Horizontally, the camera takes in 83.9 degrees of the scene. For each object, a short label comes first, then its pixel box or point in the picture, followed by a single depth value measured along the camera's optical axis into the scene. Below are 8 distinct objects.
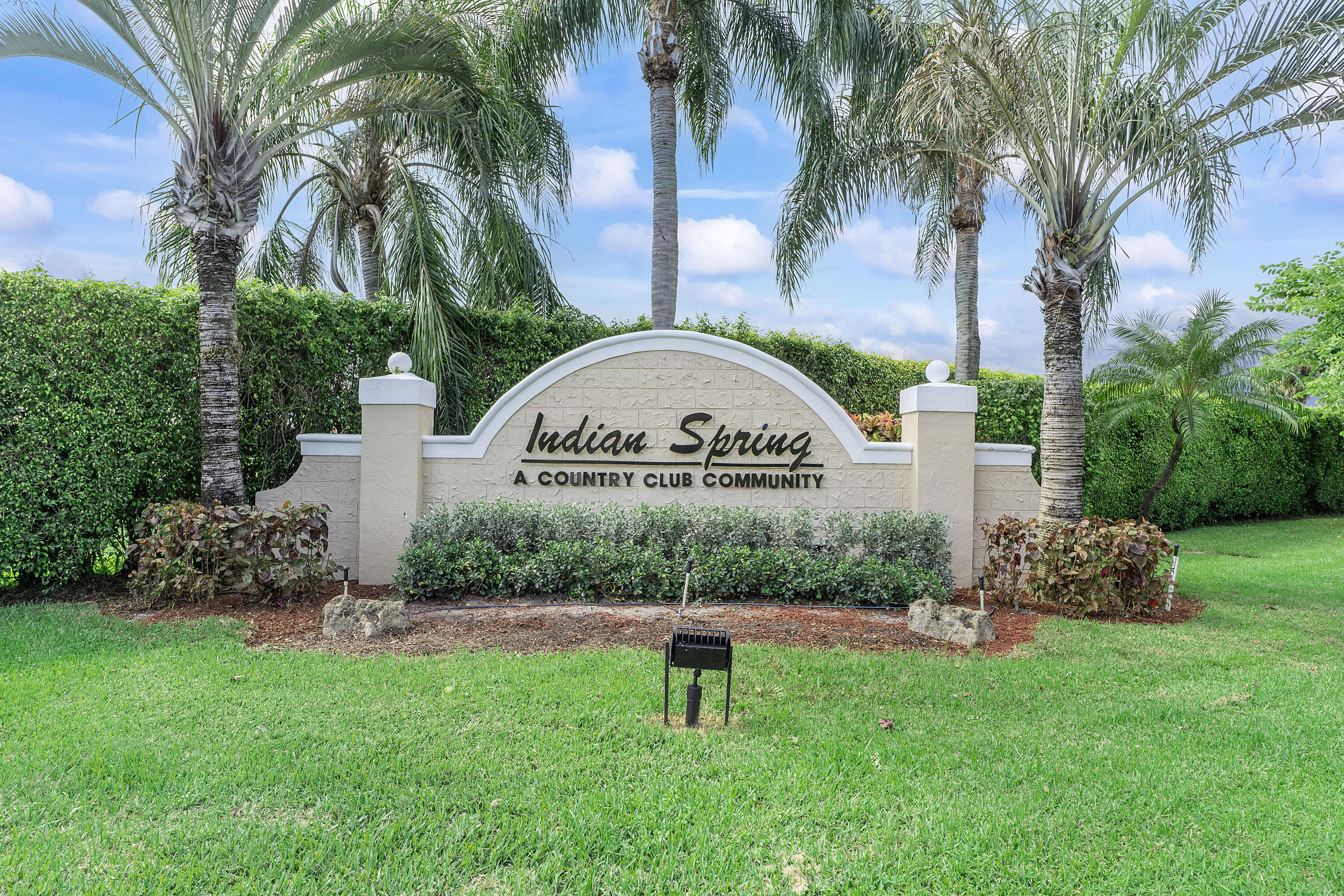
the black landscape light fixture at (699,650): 3.82
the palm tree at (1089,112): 7.29
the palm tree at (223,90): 7.17
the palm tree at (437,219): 9.80
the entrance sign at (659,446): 8.39
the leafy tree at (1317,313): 16.27
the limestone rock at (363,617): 5.98
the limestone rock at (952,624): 6.05
